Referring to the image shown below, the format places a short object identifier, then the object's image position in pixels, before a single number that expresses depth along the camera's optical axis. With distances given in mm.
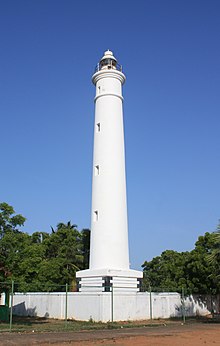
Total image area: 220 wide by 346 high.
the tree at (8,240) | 20938
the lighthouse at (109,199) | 24562
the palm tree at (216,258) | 22906
